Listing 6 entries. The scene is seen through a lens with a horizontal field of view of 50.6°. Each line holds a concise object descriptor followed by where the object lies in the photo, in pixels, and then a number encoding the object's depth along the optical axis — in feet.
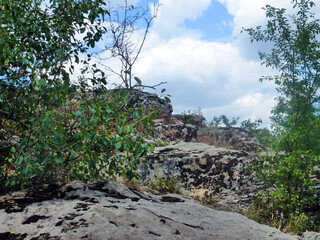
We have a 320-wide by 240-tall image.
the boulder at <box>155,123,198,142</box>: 52.33
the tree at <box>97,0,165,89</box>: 32.83
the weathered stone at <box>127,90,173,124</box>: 58.80
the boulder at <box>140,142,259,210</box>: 30.63
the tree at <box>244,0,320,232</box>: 30.55
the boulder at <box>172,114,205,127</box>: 69.46
